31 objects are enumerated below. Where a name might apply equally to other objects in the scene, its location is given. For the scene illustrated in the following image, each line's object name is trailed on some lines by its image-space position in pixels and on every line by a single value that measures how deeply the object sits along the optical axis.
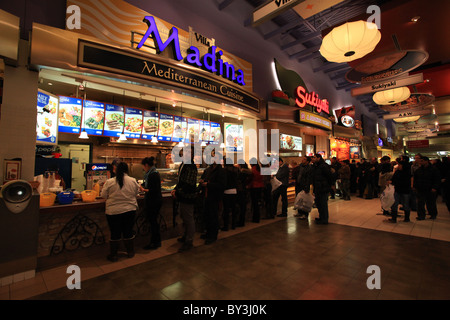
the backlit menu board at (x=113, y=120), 5.59
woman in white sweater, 3.63
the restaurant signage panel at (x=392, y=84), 7.87
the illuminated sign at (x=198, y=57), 5.22
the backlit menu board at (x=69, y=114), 4.87
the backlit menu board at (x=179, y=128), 6.80
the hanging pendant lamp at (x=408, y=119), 12.87
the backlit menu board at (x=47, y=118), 3.98
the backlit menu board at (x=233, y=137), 8.16
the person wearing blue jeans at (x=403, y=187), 6.08
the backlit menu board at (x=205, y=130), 7.40
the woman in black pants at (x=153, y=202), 4.14
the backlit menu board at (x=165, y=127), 6.53
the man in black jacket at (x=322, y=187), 6.02
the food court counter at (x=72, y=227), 3.50
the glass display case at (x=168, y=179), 5.74
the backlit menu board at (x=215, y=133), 7.70
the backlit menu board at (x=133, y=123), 5.94
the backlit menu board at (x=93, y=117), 5.25
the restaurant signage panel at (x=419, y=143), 21.17
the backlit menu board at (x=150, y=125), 6.27
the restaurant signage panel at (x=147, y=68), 4.02
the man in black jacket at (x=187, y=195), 4.15
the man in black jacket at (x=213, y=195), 4.56
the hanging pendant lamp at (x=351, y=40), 5.05
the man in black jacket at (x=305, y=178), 6.30
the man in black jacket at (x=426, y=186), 6.10
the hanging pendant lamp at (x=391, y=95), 8.99
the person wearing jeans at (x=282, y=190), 6.91
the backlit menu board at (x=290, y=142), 9.77
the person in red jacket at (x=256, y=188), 6.24
